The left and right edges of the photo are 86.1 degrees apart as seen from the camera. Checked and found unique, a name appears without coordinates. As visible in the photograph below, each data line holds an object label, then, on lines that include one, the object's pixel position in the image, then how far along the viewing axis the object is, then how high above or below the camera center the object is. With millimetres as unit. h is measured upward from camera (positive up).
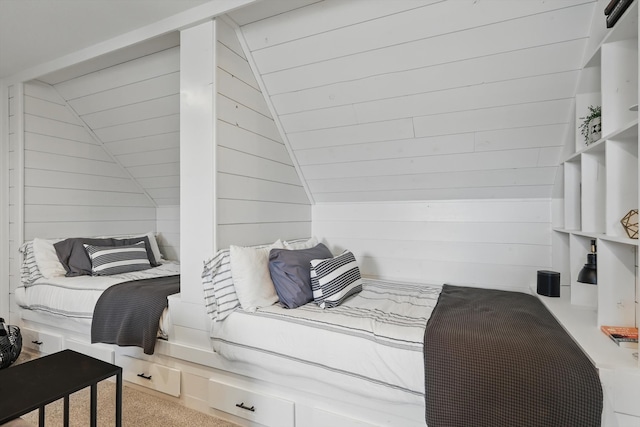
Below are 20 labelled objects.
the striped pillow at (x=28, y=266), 2527 -399
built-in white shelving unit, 1263 +95
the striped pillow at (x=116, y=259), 2574 -360
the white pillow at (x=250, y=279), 1781 -346
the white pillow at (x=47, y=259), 2527 -349
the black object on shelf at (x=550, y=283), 1998 -406
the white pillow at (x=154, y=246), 3141 -303
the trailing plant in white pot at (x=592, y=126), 1630 +436
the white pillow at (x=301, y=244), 2354 -218
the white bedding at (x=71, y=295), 2205 -562
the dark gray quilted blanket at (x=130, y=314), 1937 -593
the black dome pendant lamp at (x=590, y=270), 1683 -277
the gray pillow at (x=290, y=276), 1841 -349
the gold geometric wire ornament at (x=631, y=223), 1242 -31
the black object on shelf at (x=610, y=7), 1281 +792
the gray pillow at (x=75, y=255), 2602 -325
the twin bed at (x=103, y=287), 1980 -482
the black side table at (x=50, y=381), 1070 -589
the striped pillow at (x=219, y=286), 1788 -385
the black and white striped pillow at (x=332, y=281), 1861 -384
